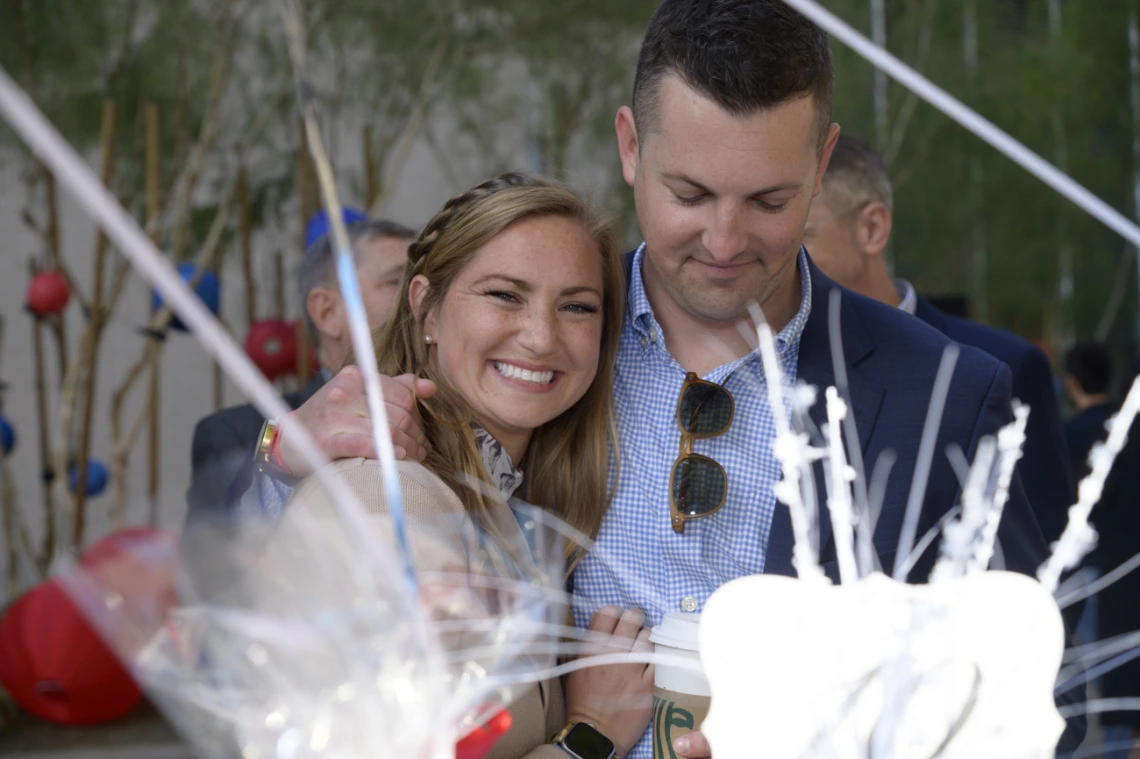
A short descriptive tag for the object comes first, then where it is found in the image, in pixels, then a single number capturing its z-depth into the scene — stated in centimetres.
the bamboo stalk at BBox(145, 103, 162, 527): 396
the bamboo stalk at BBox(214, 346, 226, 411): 492
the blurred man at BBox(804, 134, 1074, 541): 216
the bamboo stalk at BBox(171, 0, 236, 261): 423
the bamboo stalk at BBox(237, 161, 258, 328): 504
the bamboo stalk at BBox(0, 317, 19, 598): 454
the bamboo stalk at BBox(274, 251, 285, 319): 541
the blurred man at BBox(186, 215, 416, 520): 241
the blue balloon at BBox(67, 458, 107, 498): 462
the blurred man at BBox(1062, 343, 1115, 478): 369
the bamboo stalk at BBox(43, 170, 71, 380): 439
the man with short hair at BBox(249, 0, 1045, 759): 118
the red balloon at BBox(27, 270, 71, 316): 403
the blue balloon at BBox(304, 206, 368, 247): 340
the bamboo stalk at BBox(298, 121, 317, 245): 428
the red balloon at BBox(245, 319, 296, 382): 410
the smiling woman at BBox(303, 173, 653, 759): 127
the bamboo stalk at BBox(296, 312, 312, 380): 424
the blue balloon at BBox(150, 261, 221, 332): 402
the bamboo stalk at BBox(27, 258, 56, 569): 459
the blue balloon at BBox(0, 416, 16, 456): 409
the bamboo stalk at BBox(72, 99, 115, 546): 415
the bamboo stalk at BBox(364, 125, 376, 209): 468
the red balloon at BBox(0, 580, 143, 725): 324
